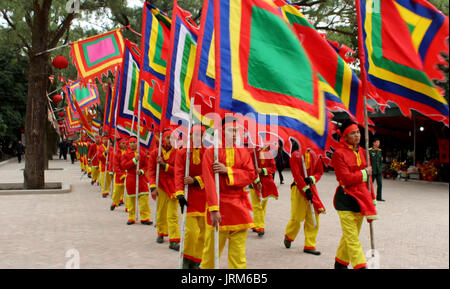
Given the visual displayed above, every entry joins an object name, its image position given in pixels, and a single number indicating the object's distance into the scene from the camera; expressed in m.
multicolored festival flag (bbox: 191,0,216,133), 5.29
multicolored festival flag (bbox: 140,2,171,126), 8.09
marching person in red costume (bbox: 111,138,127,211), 10.60
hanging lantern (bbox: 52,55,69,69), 14.41
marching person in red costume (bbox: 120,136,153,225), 9.58
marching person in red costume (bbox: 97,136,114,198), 14.64
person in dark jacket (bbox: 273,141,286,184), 19.24
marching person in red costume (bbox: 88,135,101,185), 18.39
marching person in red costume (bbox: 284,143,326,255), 7.04
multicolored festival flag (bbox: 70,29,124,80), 11.88
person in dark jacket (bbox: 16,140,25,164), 39.22
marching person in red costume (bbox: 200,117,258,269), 4.70
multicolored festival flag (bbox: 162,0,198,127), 6.74
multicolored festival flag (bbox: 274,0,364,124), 5.14
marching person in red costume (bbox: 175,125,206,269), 5.75
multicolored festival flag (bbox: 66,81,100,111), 18.19
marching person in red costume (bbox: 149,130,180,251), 7.27
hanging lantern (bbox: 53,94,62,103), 28.80
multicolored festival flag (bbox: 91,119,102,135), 18.30
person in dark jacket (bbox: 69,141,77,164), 40.95
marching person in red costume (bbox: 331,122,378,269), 5.32
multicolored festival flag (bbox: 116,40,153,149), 10.06
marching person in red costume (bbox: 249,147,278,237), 8.55
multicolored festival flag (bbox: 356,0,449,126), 4.42
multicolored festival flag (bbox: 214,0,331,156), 4.81
